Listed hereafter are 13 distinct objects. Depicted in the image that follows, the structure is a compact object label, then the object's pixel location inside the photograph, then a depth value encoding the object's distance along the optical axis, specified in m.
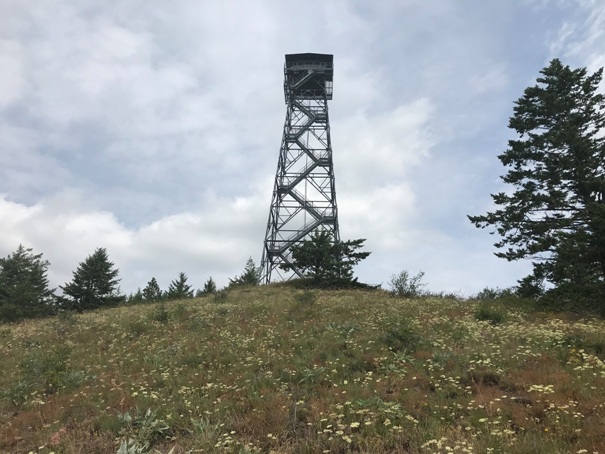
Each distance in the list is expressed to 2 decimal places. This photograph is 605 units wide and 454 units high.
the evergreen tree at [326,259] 26.97
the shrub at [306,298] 18.78
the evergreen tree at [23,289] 32.09
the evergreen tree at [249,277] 38.65
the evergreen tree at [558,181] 16.64
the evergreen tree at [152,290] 42.84
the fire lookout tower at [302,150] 35.00
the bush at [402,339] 10.66
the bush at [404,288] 23.73
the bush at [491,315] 13.90
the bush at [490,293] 22.69
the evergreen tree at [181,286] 44.76
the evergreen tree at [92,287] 35.56
